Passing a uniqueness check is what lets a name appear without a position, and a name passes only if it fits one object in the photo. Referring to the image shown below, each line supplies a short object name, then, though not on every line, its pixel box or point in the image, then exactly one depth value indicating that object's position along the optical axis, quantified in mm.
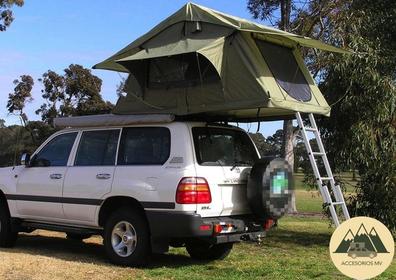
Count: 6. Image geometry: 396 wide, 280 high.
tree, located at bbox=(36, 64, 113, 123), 45000
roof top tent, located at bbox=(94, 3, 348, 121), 7582
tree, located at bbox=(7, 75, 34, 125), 48188
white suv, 7324
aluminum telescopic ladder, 7559
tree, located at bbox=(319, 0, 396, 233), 10539
